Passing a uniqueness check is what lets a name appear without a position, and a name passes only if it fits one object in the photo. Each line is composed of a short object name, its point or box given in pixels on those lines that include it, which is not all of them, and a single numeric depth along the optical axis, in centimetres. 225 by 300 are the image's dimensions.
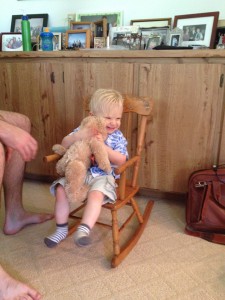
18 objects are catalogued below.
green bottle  203
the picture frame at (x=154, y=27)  206
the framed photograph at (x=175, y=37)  197
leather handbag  152
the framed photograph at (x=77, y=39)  212
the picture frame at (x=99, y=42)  214
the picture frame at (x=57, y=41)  226
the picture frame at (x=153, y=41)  203
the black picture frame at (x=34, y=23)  240
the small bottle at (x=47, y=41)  205
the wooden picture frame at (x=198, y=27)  196
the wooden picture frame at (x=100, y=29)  215
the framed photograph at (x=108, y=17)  221
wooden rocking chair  133
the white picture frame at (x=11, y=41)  237
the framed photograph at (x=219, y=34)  193
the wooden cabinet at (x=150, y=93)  165
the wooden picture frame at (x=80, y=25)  216
